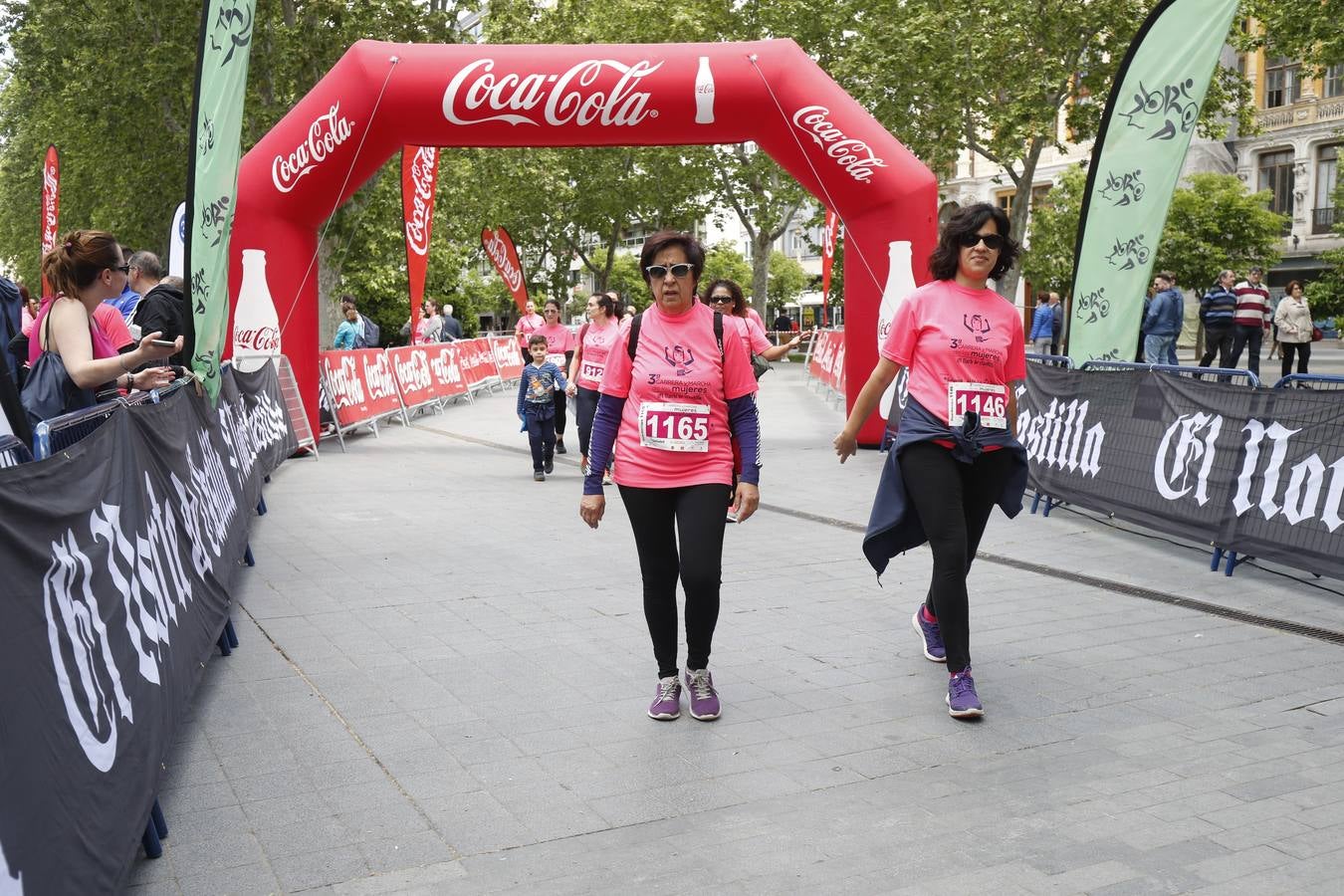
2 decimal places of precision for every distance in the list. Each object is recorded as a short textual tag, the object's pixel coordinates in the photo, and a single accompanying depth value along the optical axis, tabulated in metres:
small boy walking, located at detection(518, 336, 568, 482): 12.70
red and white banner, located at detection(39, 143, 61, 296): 23.16
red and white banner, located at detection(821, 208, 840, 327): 23.43
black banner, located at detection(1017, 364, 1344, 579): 6.82
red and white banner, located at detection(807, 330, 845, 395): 21.84
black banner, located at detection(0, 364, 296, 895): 2.72
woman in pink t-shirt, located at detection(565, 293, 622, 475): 11.56
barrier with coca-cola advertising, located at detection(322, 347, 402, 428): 16.25
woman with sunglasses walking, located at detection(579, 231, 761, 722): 4.76
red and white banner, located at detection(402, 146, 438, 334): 19.94
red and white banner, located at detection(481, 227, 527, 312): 31.48
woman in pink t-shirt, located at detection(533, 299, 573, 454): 14.51
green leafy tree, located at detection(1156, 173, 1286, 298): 39.00
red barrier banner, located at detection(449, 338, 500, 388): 25.14
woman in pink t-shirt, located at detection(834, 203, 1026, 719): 4.94
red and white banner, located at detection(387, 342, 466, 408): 19.81
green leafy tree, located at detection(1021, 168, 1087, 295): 43.81
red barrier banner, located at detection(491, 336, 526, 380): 30.22
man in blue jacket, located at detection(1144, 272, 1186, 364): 19.08
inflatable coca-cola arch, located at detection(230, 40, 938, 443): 13.22
